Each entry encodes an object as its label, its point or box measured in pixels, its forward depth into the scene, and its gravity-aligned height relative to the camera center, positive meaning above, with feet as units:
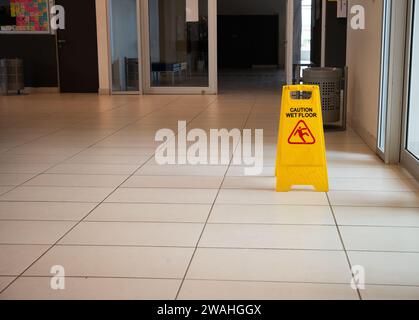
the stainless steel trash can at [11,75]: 37.19 -1.32
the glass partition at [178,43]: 37.40 +0.56
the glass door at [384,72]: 16.70 -0.64
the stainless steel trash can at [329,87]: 22.22 -1.37
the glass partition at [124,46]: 37.47 +0.40
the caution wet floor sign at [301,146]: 13.48 -2.13
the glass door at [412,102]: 15.36 -1.38
